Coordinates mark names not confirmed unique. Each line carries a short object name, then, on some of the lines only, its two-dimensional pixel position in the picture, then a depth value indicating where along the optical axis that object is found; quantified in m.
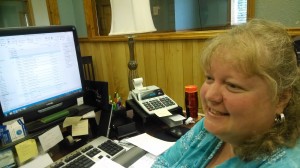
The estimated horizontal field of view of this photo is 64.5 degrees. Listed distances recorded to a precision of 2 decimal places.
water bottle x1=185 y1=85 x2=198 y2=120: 1.33
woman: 0.58
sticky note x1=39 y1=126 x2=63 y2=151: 0.99
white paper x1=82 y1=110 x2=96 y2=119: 1.15
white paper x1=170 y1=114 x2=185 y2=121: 1.29
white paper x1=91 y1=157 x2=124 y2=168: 0.94
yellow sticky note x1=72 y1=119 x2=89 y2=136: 1.11
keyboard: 0.95
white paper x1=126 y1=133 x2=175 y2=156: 1.05
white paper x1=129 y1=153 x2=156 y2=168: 0.97
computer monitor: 0.90
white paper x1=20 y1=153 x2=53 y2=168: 0.94
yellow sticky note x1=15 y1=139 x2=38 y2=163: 0.91
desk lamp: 1.29
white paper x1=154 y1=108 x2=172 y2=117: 1.24
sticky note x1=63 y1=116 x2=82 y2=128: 1.08
